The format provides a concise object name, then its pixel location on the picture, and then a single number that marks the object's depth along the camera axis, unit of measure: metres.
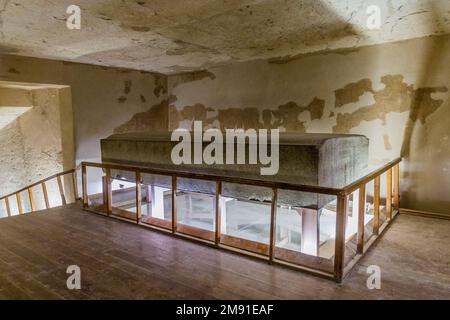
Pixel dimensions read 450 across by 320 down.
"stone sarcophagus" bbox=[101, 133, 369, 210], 2.24
